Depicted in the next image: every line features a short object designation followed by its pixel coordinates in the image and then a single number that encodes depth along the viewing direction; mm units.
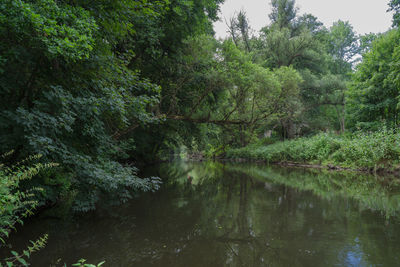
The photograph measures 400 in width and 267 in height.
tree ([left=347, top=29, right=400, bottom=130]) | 15461
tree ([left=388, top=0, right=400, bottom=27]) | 16141
